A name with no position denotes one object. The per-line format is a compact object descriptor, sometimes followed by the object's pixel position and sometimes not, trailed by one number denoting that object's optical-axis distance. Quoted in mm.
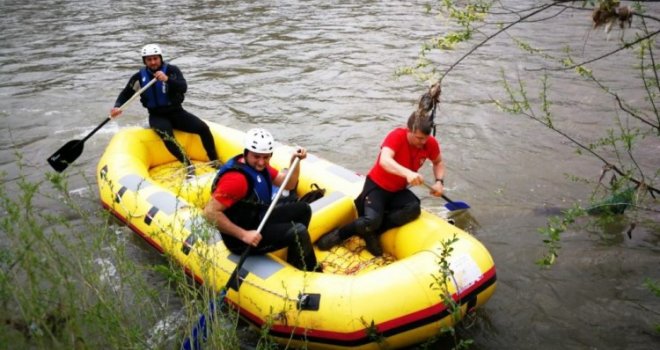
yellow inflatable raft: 3205
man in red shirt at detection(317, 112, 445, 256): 3787
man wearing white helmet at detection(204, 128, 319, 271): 3320
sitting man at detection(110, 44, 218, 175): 5445
